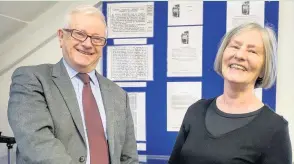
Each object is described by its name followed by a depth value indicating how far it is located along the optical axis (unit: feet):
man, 3.63
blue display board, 7.05
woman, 3.91
